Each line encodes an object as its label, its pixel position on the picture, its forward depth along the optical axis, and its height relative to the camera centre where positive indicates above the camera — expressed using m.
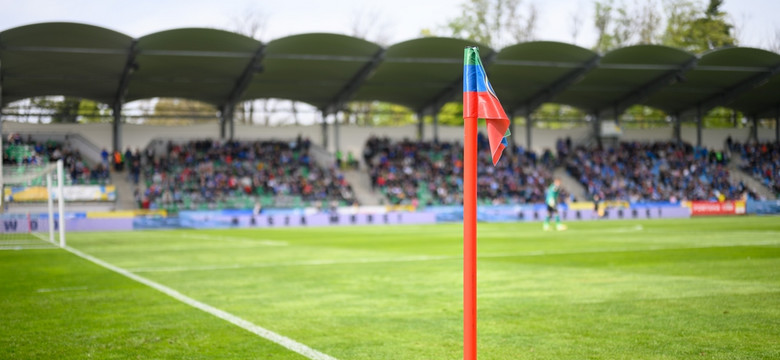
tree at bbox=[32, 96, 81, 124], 49.34 +4.96
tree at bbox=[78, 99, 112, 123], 51.25 +4.90
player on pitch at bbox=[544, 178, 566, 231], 29.14 -0.98
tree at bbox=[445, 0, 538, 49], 69.88 +14.22
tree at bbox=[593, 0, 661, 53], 72.38 +14.30
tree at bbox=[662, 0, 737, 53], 73.81 +14.19
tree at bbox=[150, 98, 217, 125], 63.09 +6.51
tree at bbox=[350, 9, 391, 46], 68.75 +12.72
